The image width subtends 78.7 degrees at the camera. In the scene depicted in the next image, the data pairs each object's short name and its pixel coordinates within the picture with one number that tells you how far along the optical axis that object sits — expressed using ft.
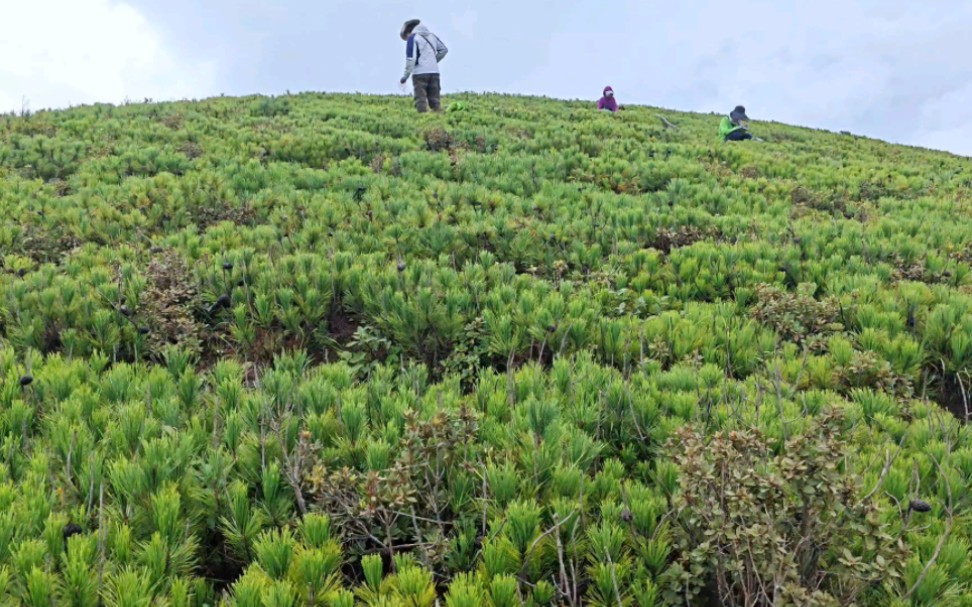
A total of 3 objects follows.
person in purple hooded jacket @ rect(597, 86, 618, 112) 76.95
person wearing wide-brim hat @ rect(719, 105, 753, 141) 59.98
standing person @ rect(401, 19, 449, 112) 61.41
